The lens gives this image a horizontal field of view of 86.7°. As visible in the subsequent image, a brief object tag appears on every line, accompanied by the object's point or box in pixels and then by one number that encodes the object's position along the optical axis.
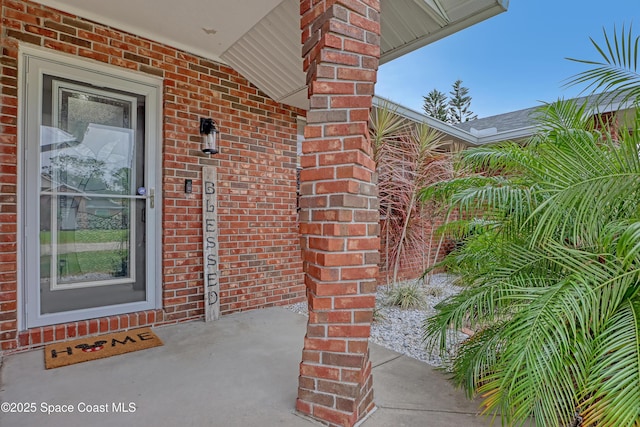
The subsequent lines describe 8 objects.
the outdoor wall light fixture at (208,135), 3.28
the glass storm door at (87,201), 2.63
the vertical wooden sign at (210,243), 3.32
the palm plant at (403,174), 4.26
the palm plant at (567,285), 1.30
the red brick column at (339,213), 1.64
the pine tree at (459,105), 25.30
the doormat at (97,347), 2.37
